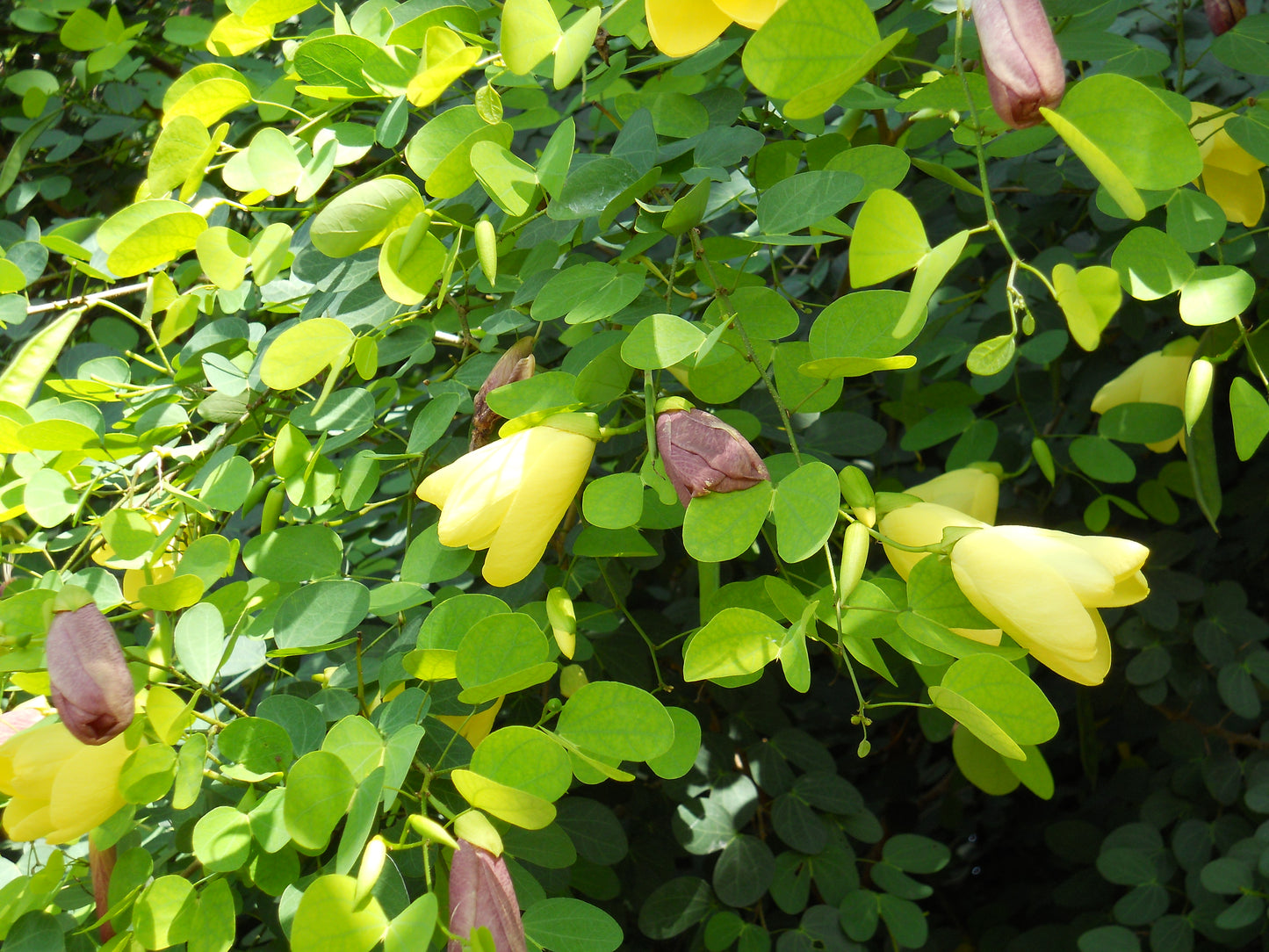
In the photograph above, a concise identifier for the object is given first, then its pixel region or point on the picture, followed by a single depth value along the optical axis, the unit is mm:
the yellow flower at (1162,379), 877
